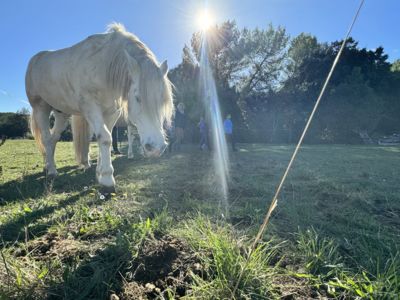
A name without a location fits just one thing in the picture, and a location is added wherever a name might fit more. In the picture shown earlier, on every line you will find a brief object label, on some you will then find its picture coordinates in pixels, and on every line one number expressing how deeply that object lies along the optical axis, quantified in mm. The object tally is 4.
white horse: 3316
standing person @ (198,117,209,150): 12344
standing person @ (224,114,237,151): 12555
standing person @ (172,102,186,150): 11691
